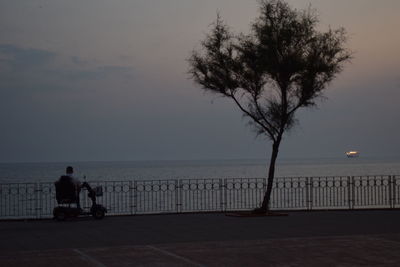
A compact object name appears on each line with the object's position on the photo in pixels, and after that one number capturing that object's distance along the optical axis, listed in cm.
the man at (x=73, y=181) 2211
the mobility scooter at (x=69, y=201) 2205
